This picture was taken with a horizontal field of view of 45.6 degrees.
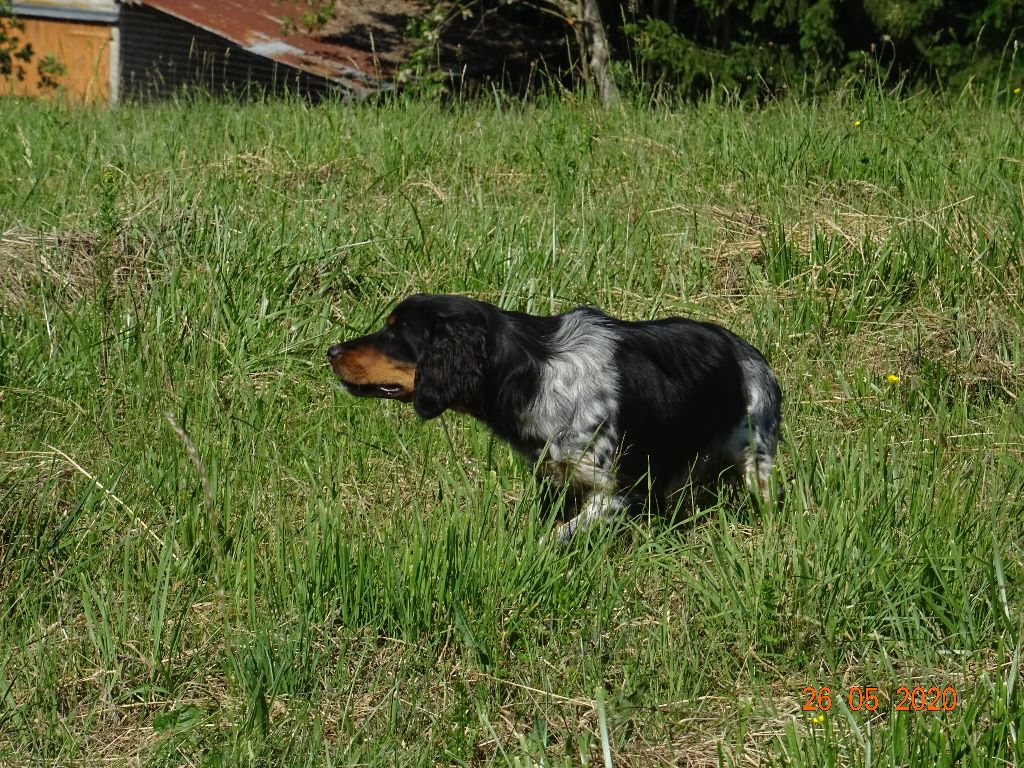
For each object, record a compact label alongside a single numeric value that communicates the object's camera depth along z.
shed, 18.38
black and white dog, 4.43
